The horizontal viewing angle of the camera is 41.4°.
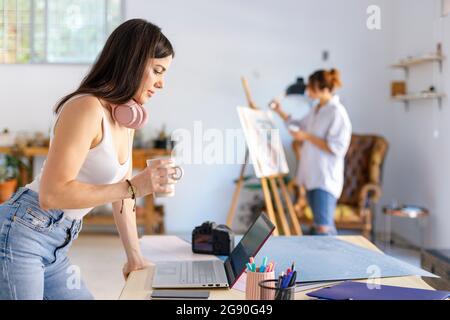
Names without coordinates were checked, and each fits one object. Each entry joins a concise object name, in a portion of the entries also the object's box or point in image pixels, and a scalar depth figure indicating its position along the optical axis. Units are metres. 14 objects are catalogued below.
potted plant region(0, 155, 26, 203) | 3.57
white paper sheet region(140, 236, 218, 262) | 1.55
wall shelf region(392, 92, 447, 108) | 3.91
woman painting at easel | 3.06
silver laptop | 1.22
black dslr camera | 1.60
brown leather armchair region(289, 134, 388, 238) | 4.42
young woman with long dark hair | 1.08
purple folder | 1.05
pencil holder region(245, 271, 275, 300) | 1.08
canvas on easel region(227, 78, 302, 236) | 3.11
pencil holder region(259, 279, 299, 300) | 0.98
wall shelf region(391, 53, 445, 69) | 3.92
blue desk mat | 1.32
